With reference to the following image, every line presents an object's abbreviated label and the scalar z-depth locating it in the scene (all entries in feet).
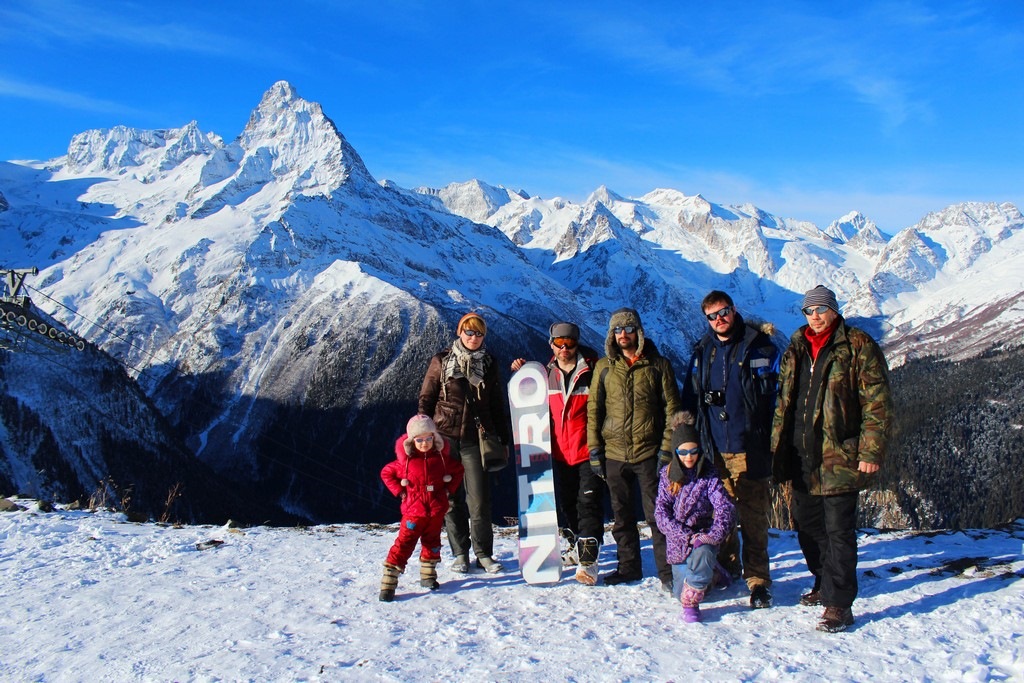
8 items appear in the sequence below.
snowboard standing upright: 26.66
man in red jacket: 27.27
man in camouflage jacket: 20.90
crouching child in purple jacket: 22.67
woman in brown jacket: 28.17
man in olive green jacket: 25.13
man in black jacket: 23.58
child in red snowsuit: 25.49
